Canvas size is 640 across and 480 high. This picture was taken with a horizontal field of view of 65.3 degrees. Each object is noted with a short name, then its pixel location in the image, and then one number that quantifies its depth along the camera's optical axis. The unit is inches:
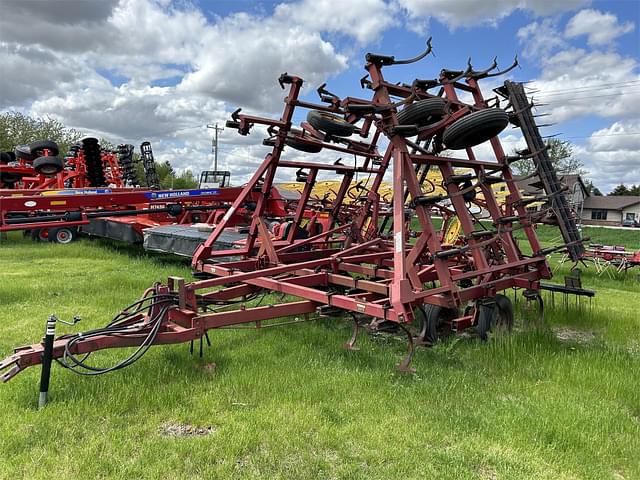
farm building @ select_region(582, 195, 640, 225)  2311.8
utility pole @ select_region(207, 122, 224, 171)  2137.1
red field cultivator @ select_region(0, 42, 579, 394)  158.2
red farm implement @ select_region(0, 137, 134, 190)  551.5
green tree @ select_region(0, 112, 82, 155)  1375.0
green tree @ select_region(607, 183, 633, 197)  3021.7
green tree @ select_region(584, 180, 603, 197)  2852.9
